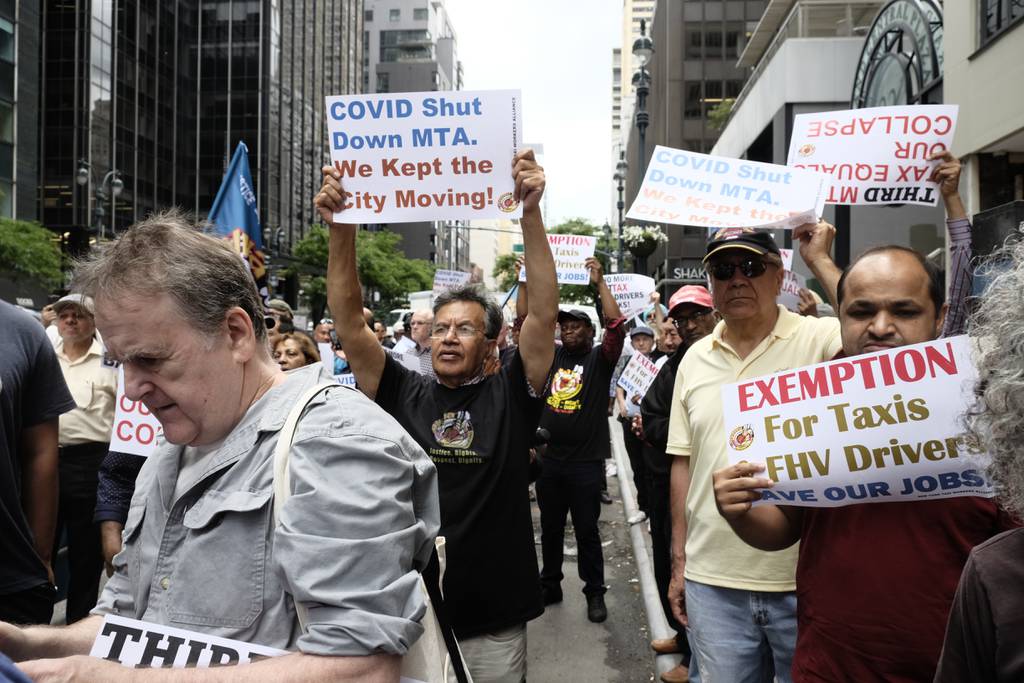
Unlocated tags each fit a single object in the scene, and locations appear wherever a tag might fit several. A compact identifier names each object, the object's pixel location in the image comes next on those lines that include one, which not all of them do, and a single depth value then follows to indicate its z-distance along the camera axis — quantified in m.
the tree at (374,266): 49.12
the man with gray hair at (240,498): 1.42
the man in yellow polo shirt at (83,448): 4.89
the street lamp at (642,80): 15.74
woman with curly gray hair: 1.24
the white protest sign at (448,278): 12.42
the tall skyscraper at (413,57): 108.06
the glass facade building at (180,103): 45.28
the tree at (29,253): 27.66
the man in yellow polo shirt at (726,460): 2.94
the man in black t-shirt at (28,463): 3.04
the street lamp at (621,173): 26.45
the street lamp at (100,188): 24.08
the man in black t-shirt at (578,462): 6.19
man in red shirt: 2.11
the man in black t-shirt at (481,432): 3.24
